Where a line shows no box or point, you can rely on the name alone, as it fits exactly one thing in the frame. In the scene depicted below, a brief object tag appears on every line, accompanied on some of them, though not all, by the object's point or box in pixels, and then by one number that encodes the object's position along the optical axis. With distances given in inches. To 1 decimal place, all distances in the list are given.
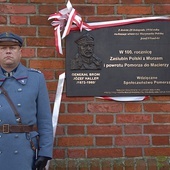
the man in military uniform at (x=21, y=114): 123.4
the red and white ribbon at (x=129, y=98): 155.5
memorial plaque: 154.3
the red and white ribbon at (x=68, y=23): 151.9
